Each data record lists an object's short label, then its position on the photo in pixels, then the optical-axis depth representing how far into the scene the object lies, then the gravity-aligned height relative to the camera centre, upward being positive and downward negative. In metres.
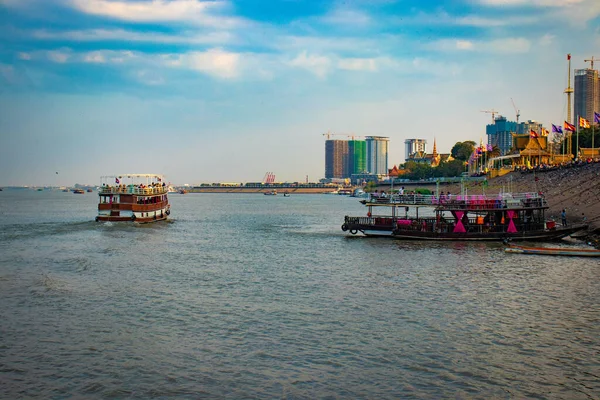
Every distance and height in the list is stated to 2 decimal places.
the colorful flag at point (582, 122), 120.90 +13.10
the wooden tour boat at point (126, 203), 82.56 -2.56
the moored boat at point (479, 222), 59.75 -3.92
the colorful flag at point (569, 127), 113.62 +11.49
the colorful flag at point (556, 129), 114.19 +11.06
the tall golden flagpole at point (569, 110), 154.29 +22.77
